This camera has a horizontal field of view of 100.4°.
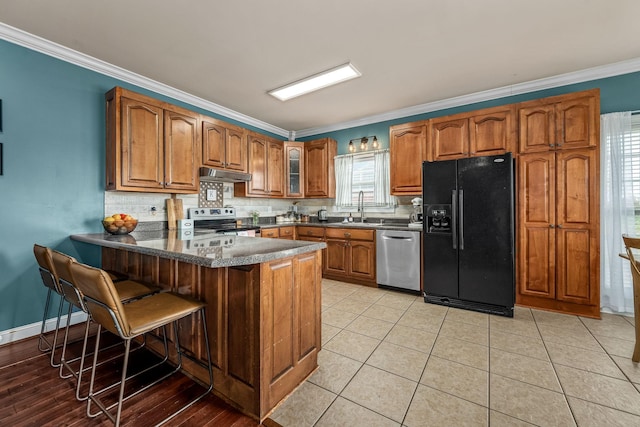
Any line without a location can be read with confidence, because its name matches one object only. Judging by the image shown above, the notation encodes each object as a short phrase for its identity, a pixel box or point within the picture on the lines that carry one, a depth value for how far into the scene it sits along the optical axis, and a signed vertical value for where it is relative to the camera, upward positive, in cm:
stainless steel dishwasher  350 -63
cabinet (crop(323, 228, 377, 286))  389 -66
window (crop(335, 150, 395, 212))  442 +55
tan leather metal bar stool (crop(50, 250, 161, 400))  156 -54
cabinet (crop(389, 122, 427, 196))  368 +79
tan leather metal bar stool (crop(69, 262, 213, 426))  125 -54
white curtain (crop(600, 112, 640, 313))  282 +3
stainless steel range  371 -12
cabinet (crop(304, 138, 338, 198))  478 +82
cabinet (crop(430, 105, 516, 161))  311 +97
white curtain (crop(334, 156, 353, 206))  475 +61
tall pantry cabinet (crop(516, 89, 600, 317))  273 +8
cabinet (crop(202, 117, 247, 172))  357 +97
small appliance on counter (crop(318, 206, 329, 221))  497 -5
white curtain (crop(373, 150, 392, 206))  438 +55
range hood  347 +53
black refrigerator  287 -24
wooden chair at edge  184 -50
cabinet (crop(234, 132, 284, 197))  427 +75
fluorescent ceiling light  294 +156
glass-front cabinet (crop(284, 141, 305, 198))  490 +79
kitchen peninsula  145 -58
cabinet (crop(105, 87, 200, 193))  272 +77
